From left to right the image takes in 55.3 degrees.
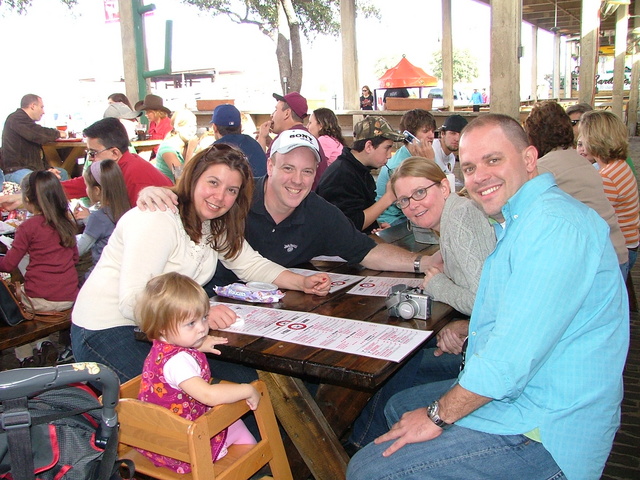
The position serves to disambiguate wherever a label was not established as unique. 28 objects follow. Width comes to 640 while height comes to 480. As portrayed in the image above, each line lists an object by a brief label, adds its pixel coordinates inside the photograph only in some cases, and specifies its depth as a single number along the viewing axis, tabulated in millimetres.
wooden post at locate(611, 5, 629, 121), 18148
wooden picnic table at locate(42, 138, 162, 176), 8844
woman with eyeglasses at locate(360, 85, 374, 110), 20203
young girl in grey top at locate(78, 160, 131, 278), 4398
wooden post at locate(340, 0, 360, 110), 10641
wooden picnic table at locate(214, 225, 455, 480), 1924
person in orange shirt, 4828
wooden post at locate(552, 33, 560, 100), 30578
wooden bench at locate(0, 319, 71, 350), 3498
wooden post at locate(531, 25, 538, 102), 30203
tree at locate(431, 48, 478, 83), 60750
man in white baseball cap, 3143
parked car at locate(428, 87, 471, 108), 32925
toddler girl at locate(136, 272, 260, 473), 2158
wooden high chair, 1958
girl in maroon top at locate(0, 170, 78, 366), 4074
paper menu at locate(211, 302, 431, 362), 2041
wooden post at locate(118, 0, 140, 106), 6578
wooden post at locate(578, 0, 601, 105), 12555
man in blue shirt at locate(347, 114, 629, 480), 1669
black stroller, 1313
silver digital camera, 2355
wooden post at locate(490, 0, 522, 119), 6355
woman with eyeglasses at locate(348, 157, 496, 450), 2521
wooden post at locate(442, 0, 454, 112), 16594
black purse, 3607
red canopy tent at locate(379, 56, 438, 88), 19656
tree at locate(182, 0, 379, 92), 14078
